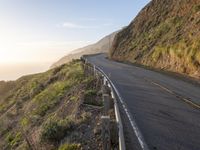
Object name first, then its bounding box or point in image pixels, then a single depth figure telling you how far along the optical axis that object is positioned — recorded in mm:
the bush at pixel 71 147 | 4232
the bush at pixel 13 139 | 8304
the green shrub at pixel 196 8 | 16357
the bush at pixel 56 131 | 5144
